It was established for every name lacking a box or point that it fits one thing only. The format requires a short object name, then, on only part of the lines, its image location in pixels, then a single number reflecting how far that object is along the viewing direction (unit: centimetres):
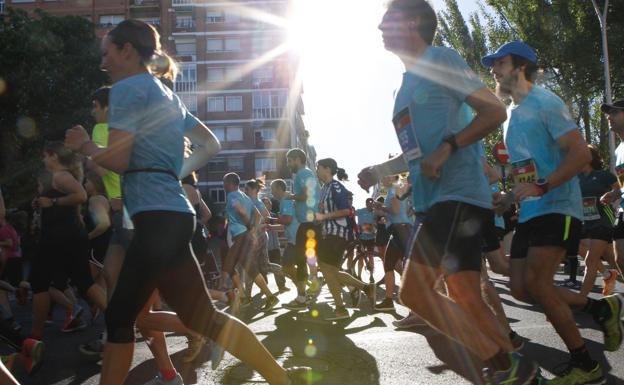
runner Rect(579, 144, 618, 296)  679
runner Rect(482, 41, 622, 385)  354
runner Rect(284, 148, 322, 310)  762
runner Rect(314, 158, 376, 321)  747
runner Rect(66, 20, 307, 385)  269
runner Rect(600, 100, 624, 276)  550
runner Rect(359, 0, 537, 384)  272
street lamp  2322
